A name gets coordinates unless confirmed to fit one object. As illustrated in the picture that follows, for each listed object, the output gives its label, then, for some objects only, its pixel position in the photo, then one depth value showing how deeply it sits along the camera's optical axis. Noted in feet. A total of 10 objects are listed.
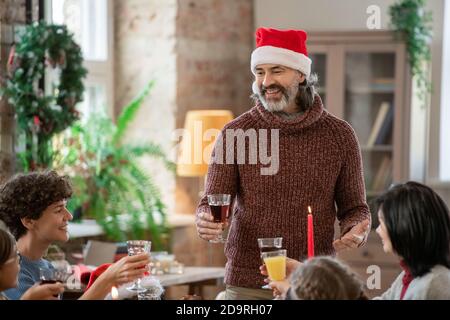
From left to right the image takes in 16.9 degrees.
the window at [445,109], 31.46
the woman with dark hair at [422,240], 11.08
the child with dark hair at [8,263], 11.05
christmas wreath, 23.60
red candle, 11.63
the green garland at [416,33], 30.08
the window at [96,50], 30.16
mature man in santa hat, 14.79
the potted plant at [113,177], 27.54
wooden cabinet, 30.72
